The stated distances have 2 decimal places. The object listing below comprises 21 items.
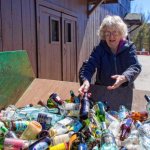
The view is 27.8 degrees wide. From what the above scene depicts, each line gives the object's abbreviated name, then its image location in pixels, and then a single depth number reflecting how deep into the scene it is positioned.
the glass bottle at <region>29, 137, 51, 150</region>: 1.64
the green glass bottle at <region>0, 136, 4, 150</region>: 1.79
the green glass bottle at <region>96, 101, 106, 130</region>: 2.04
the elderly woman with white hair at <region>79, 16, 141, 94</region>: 2.56
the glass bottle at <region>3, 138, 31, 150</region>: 1.73
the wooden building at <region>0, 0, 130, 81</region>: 4.04
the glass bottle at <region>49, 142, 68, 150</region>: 1.65
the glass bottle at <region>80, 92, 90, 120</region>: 1.98
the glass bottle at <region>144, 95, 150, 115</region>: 2.11
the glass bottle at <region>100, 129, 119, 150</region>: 1.58
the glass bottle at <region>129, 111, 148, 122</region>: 2.08
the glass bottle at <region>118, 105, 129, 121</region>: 2.11
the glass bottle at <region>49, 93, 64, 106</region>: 2.40
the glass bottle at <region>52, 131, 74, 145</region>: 1.74
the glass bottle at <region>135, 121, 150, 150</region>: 1.61
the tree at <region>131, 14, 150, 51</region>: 32.62
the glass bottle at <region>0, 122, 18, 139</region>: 1.86
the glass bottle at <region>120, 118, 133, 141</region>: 1.81
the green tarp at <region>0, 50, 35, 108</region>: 2.61
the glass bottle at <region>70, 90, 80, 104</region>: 2.30
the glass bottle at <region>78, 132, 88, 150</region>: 1.63
